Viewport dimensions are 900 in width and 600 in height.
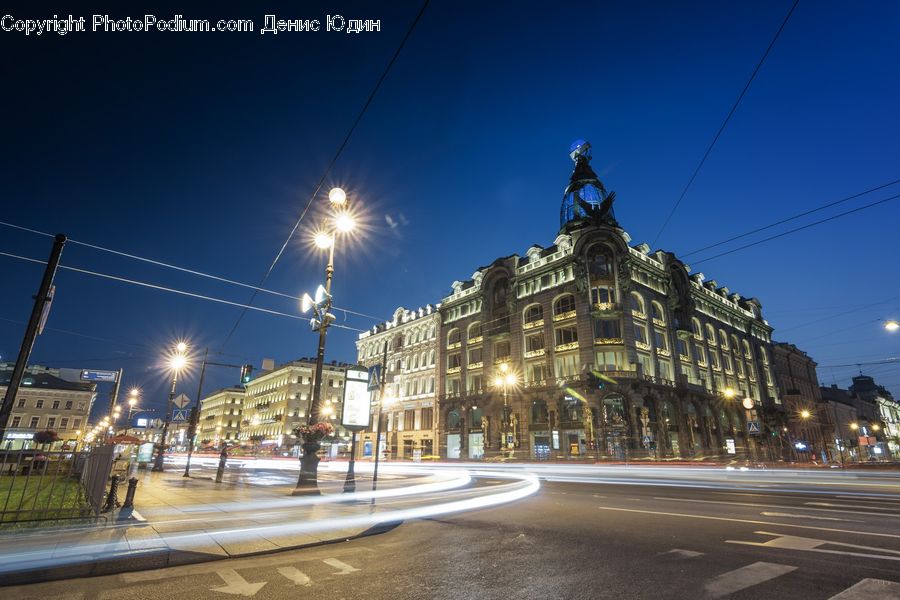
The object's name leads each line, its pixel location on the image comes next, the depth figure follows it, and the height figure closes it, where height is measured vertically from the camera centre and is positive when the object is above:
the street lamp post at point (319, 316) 12.90 +3.81
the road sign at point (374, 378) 14.46 +1.94
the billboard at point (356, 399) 13.51 +1.18
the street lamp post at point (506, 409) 44.28 +3.12
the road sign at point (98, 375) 30.09 +4.03
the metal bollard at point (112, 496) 9.15 -1.24
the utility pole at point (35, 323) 9.01 +2.36
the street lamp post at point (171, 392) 25.05 +2.73
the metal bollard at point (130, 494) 8.50 -1.11
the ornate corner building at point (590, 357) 40.06 +8.69
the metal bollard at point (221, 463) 17.58 -1.04
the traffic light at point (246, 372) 21.53 +3.10
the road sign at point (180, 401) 22.98 +1.80
